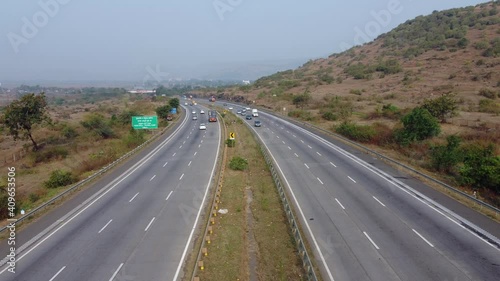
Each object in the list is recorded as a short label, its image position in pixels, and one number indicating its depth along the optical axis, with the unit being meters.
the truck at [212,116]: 79.31
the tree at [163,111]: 86.06
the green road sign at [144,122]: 56.12
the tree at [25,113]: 50.25
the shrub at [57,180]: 31.23
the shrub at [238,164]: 35.16
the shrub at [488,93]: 70.12
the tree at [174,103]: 100.11
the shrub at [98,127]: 62.38
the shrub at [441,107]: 52.09
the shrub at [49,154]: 46.73
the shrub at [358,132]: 46.69
